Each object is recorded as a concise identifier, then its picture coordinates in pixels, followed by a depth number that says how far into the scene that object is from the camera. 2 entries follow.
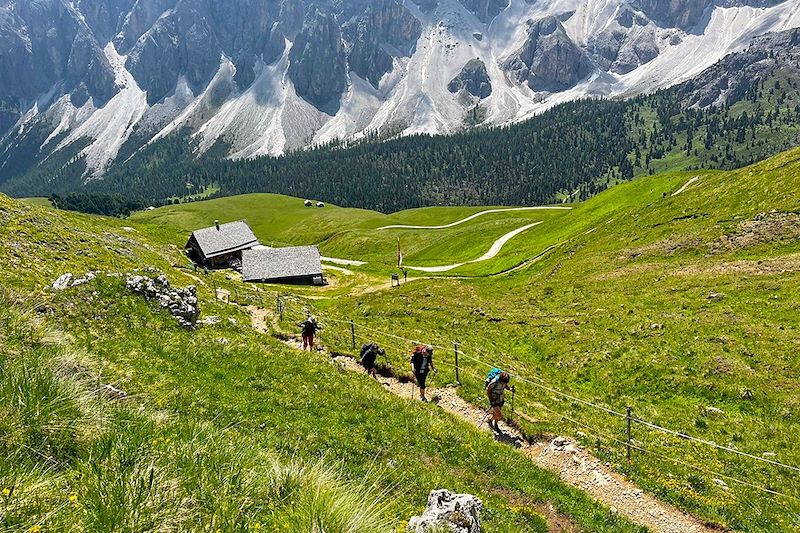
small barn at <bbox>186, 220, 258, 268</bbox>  95.50
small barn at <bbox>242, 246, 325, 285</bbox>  83.88
